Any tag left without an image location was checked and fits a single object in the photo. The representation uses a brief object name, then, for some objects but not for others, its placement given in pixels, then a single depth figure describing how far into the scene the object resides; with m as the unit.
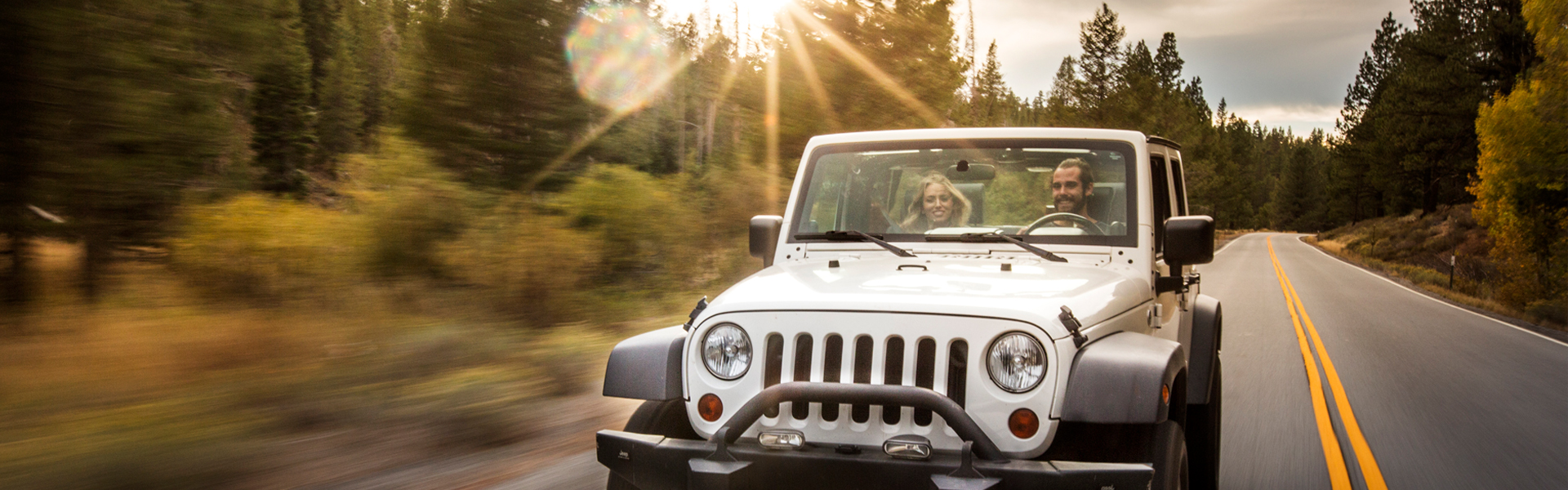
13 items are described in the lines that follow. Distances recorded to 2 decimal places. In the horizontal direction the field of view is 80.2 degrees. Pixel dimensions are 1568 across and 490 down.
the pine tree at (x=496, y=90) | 9.59
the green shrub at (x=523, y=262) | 9.18
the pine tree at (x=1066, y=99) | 47.84
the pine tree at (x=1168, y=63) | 66.94
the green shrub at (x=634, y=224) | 11.27
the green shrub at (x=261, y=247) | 7.64
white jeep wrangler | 2.55
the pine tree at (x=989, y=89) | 61.06
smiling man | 3.90
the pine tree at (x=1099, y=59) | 47.56
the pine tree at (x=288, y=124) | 27.52
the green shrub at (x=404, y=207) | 8.95
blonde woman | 4.05
